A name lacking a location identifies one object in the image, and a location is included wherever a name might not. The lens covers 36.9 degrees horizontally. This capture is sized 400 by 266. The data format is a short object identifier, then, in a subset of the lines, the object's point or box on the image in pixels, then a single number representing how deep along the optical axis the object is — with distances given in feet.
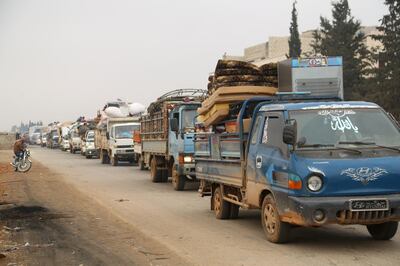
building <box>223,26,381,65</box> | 281.02
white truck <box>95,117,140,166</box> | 103.86
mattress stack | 35.73
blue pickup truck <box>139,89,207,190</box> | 57.62
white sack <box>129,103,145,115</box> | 115.24
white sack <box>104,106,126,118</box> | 119.24
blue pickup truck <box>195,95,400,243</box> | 25.34
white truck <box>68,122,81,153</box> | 174.01
